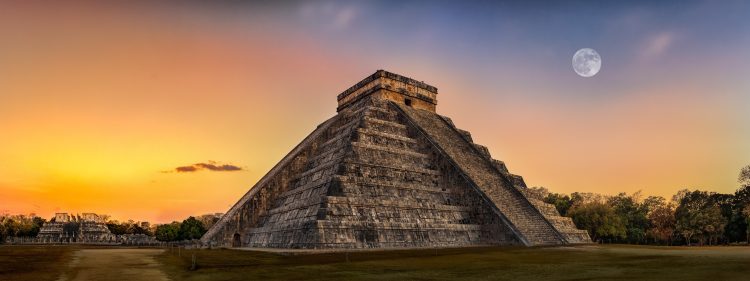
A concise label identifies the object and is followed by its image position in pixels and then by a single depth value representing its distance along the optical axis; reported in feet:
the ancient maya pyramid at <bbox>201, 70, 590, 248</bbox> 94.17
